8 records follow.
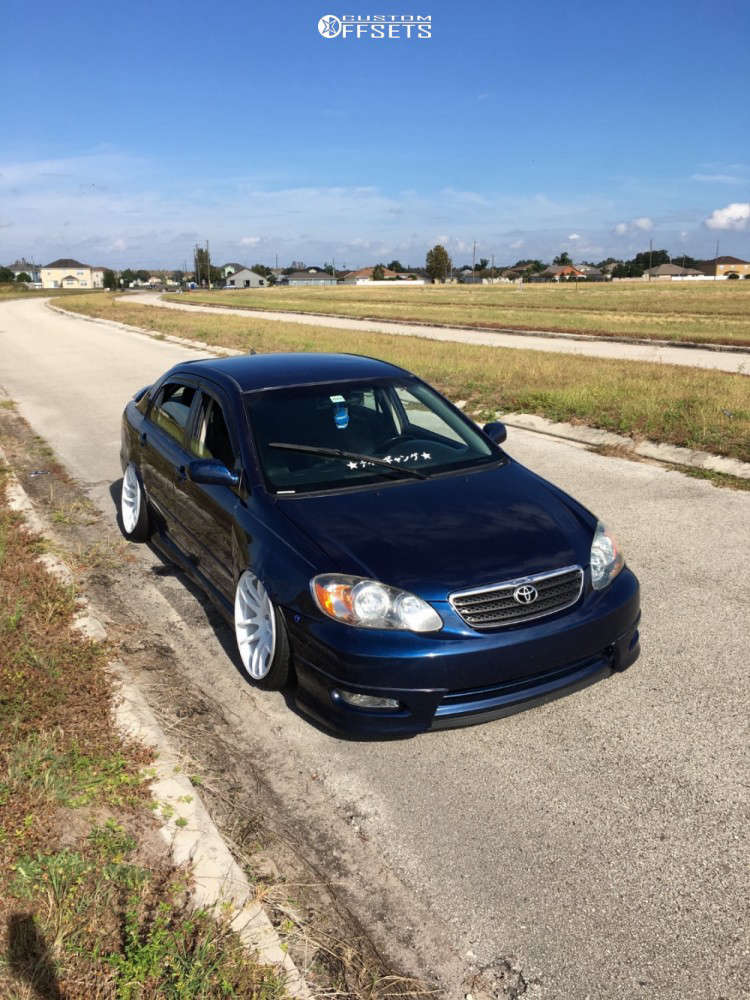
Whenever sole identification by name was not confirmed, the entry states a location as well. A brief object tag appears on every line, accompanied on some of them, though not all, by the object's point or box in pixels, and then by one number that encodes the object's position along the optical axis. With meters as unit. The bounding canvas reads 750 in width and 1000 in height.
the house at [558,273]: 169.88
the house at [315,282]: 192.62
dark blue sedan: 3.37
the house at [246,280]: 192.88
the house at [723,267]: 173.50
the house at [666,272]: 158.09
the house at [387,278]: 179.98
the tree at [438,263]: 149.88
